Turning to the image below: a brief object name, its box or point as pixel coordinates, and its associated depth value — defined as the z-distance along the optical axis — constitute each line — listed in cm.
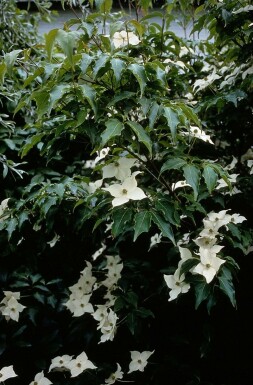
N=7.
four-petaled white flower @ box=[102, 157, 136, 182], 126
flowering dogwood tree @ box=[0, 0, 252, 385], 115
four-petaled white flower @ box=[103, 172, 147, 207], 118
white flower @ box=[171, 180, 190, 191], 142
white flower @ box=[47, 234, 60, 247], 170
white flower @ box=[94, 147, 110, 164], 150
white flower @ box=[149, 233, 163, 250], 171
